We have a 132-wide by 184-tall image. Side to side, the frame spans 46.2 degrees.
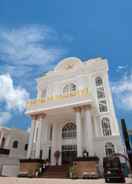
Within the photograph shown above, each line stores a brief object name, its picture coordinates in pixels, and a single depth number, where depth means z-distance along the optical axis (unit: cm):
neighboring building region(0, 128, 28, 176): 1881
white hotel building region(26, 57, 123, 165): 1708
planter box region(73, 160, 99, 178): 1305
